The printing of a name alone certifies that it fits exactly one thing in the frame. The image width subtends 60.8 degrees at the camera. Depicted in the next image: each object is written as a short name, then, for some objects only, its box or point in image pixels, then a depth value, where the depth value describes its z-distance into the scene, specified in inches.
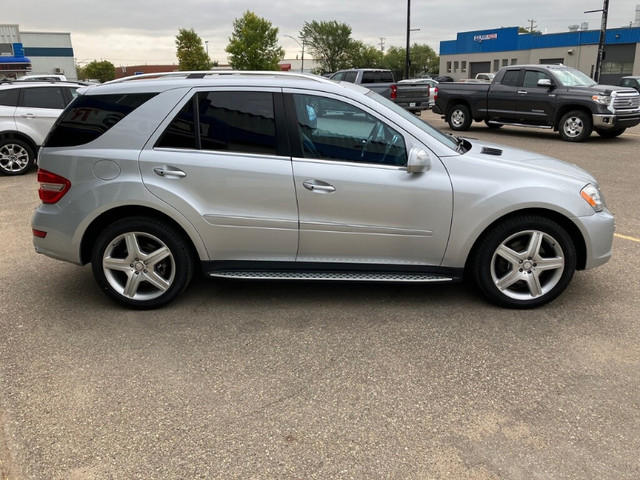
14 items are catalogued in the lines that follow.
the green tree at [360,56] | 3718.0
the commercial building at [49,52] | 2667.3
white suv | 402.9
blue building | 2244.1
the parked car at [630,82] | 920.4
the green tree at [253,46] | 2436.0
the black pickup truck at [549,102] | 532.4
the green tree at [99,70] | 3730.3
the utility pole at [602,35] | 989.3
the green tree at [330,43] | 3700.8
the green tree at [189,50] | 2689.5
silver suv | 155.6
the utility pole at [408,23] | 1270.9
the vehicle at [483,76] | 1681.1
